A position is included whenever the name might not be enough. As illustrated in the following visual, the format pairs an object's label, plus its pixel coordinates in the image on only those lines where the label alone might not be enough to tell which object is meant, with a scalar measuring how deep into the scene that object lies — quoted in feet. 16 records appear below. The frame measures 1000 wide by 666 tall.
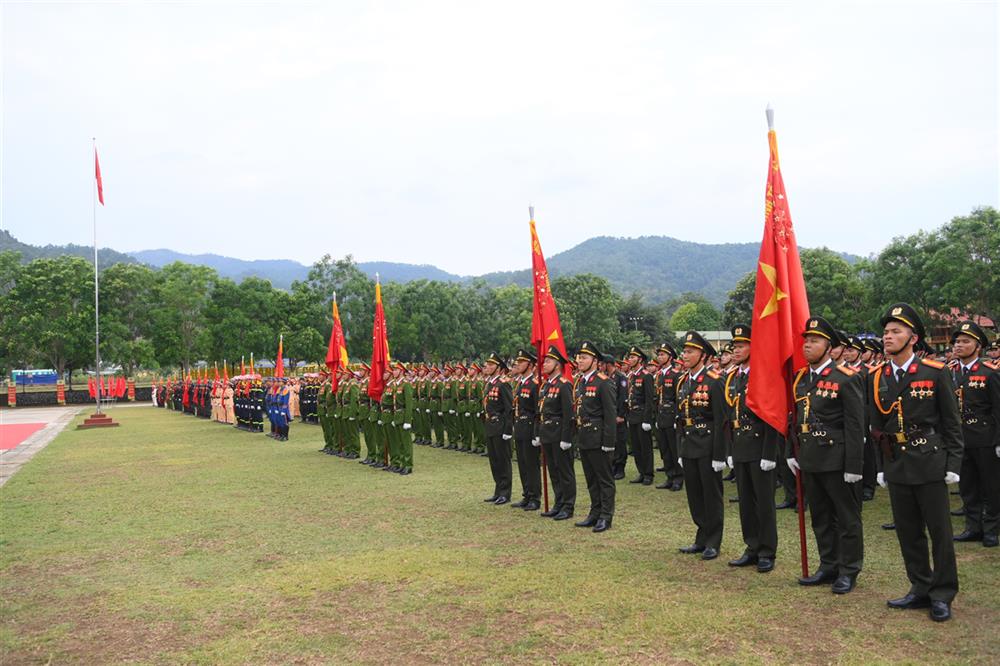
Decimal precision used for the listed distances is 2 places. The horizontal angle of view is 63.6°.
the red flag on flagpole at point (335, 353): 57.11
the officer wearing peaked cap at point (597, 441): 28.17
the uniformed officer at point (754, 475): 21.86
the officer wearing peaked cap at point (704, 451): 23.73
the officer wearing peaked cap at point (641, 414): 39.24
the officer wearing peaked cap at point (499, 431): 34.27
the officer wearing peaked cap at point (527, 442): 32.96
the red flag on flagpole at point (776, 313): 21.39
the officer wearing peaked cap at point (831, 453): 19.51
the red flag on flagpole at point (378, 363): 46.65
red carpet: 76.64
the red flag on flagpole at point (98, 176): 107.55
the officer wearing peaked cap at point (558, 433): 30.19
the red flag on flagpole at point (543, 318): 32.86
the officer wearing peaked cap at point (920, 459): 17.78
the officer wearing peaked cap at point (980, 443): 24.50
